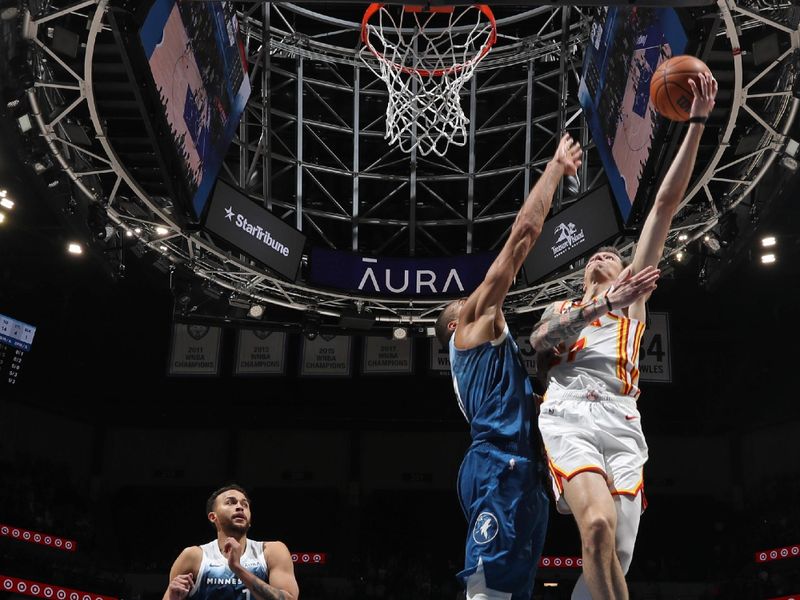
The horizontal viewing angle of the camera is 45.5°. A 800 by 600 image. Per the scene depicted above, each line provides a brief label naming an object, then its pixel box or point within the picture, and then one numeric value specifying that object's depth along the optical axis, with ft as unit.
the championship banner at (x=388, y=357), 59.98
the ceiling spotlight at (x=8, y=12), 31.38
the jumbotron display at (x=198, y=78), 32.42
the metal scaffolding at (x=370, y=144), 34.88
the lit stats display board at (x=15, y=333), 47.21
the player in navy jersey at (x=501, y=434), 12.62
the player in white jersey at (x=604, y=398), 12.34
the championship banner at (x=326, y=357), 59.93
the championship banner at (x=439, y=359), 56.13
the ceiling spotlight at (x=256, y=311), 48.19
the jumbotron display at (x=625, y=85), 32.78
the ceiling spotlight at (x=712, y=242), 40.78
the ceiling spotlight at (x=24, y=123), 34.81
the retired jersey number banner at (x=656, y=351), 54.24
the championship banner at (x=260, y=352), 60.29
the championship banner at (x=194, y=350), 59.52
